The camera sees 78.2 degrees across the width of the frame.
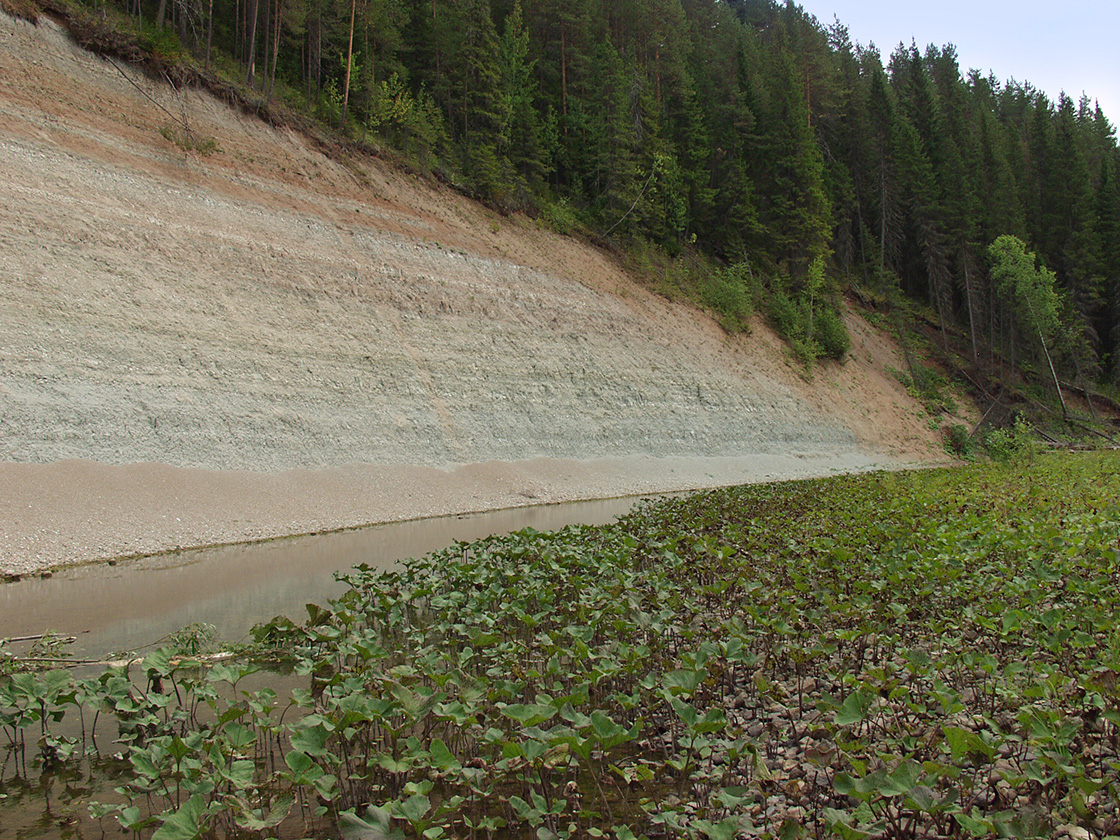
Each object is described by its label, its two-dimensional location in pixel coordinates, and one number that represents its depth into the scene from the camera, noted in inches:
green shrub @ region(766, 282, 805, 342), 1567.4
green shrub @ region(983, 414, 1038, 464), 1013.8
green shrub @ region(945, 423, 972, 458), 1488.7
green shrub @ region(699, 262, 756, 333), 1478.8
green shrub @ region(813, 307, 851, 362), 1590.8
